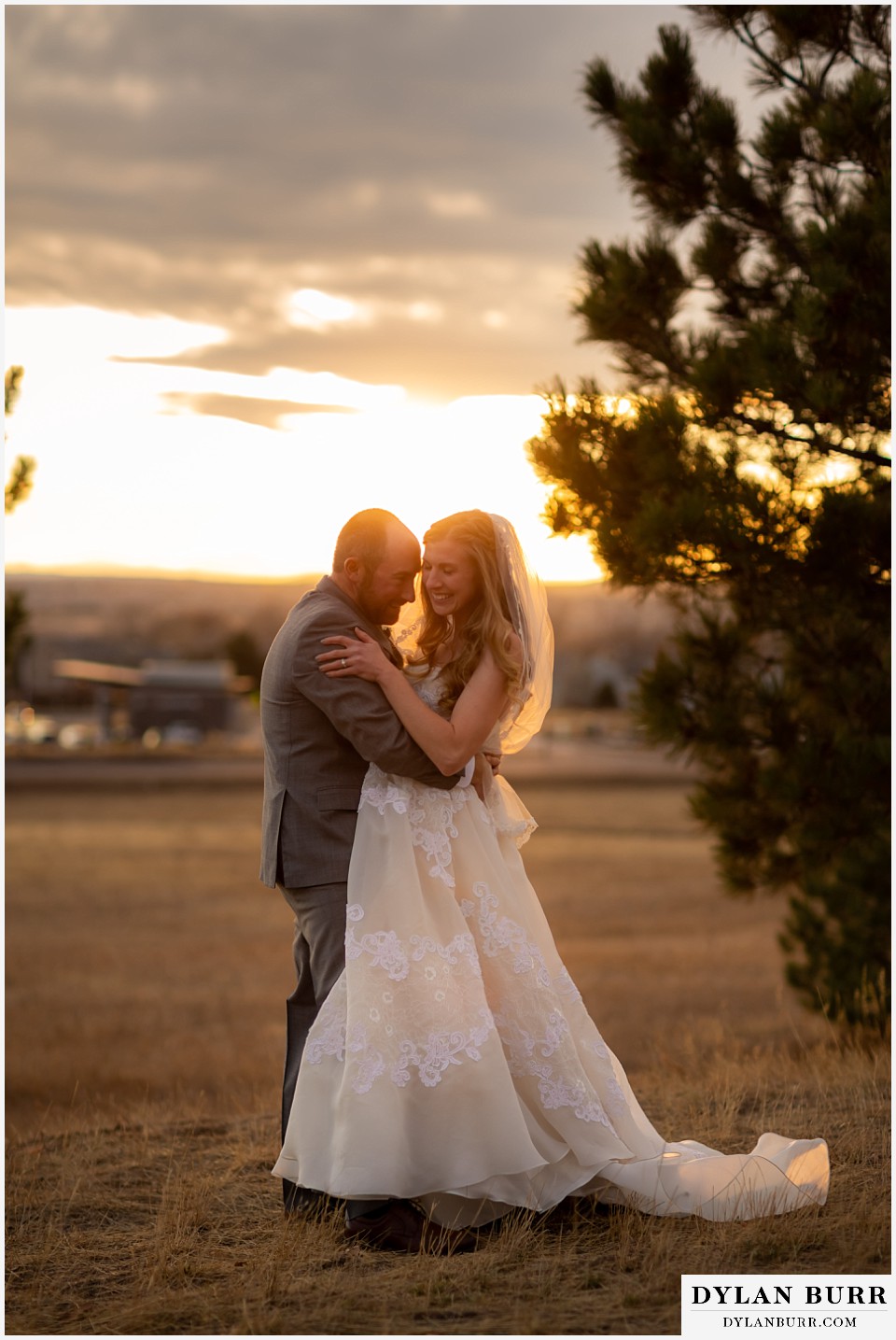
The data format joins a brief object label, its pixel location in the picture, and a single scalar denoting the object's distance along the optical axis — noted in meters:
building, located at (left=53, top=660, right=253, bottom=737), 89.69
